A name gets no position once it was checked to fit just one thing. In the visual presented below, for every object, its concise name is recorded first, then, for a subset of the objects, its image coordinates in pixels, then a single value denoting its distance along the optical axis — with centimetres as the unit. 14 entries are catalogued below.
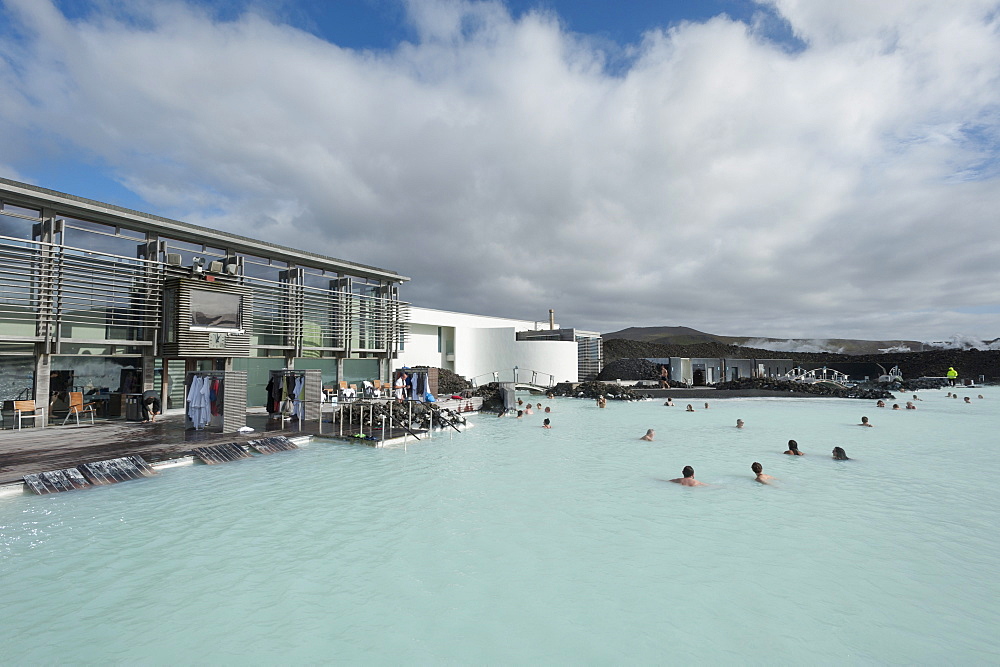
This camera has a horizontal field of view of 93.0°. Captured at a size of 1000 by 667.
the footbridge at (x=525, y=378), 3638
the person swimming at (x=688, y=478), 981
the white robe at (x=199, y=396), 1291
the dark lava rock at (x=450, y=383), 3105
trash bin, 1457
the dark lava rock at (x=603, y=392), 3097
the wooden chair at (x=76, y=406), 1363
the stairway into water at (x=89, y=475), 795
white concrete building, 3591
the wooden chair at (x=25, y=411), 1220
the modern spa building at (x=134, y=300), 1272
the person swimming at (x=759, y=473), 1026
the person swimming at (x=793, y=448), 1340
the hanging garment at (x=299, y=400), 1532
